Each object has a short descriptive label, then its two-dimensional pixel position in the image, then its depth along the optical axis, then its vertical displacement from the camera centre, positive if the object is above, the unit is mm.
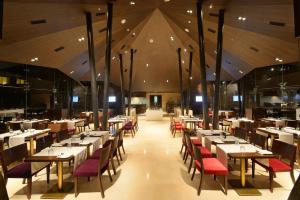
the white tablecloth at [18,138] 3589 -867
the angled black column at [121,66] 9590 +2642
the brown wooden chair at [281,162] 2408 -1086
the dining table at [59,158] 2306 -913
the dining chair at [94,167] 2348 -1130
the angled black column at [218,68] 4869 +1270
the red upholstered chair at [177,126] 6014 -991
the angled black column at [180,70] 9956 +2499
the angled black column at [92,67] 4978 +1343
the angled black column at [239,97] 10307 +474
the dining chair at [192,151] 3028 -1091
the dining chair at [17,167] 2280 -1095
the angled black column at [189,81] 9573 +1609
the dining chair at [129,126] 6070 -1002
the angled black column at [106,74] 5130 +1115
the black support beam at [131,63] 9886 +2926
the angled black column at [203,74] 5202 +1123
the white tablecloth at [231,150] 2508 -867
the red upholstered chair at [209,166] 2387 -1131
